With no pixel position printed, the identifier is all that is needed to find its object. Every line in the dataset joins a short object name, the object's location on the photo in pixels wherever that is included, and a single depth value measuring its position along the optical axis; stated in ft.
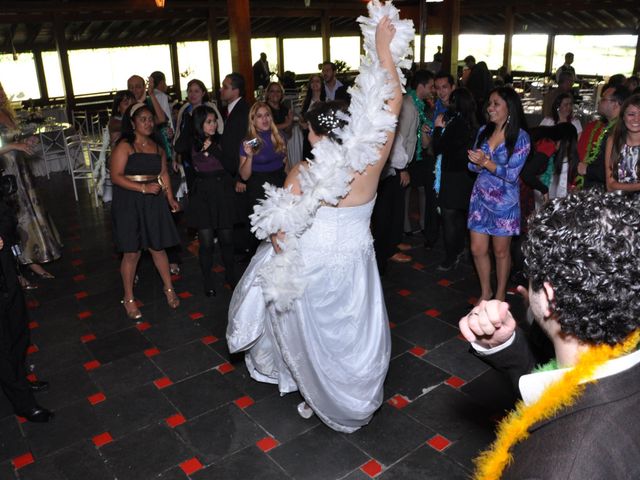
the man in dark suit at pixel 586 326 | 3.20
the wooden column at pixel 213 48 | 48.22
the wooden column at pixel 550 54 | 65.62
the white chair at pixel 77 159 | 26.45
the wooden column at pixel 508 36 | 56.54
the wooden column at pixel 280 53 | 61.93
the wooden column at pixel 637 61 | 52.49
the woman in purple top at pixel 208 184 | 14.19
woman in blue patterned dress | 12.33
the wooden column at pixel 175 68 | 55.62
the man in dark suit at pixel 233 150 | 14.56
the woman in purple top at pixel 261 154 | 14.20
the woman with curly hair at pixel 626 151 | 12.53
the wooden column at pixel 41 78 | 48.49
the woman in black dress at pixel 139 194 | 13.11
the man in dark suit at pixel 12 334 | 9.73
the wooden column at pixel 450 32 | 35.94
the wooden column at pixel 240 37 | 29.09
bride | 8.61
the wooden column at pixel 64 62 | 42.39
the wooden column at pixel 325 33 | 56.80
